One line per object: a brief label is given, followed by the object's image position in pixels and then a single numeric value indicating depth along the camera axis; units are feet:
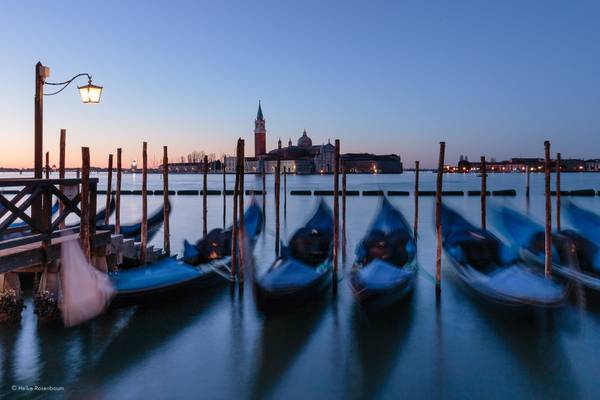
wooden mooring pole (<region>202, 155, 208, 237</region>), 35.87
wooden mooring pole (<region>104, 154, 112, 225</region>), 31.47
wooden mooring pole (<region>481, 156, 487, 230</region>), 33.43
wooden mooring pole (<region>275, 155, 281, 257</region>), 37.15
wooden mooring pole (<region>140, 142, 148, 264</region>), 25.82
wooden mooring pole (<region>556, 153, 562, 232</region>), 34.14
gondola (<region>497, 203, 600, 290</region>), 24.89
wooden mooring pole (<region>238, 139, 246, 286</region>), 23.12
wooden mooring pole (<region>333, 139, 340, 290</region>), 23.43
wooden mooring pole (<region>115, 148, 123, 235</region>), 29.84
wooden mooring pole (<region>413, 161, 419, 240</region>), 38.58
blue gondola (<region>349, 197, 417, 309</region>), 19.65
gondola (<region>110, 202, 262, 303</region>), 19.53
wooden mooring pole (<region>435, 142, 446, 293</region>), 21.85
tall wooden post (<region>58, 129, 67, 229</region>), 22.91
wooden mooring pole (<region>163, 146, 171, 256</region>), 29.60
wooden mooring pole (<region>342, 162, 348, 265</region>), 30.90
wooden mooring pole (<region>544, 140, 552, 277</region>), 22.26
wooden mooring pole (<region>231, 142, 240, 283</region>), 22.76
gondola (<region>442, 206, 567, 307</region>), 18.95
